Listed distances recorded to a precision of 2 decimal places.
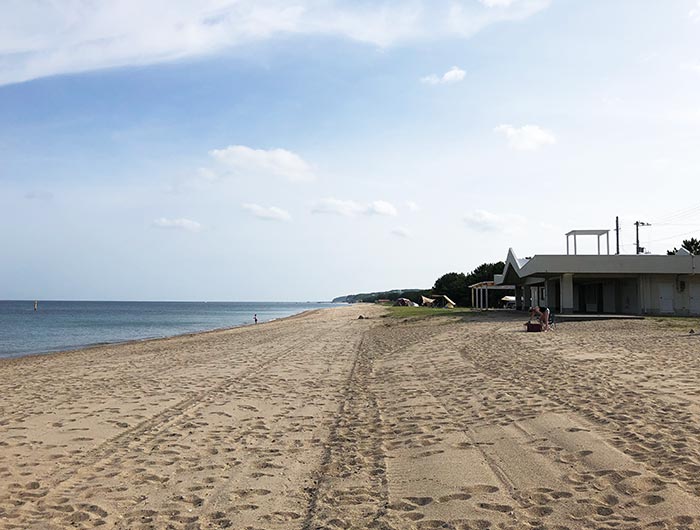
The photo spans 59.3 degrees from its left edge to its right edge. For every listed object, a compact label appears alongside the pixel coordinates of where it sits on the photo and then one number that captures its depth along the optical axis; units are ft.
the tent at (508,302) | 208.54
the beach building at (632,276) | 109.29
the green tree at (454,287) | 278.67
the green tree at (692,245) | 227.61
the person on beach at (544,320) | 75.78
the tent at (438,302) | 228.82
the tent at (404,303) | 274.16
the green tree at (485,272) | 282.97
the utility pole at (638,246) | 174.06
